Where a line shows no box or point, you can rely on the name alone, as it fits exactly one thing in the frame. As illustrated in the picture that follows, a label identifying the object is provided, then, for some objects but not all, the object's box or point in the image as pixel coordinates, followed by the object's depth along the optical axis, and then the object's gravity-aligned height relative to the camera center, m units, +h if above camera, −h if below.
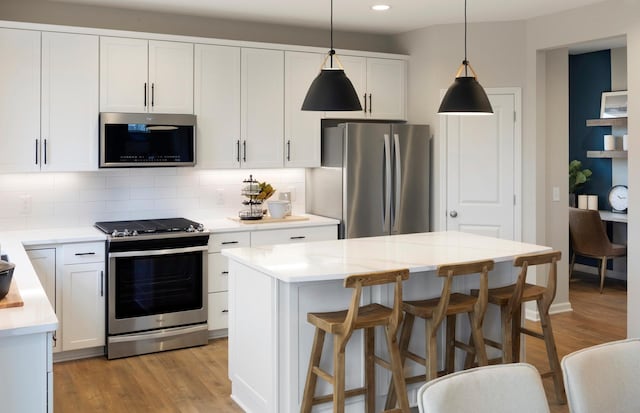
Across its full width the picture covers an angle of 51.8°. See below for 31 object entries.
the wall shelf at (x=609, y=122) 7.21 +0.97
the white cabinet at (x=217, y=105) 5.27 +0.83
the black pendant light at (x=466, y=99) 3.88 +0.65
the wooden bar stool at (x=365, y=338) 3.09 -0.64
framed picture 7.30 +1.17
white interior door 5.77 +0.33
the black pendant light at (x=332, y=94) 3.64 +0.63
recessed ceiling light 5.17 +1.60
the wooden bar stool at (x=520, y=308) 3.69 -0.58
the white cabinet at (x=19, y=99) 4.59 +0.76
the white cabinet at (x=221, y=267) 5.14 -0.46
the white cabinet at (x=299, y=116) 5.66 +0.80
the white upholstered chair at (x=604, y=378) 1.98 -0.52
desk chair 6.91 -0.33
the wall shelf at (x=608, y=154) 7.26 +0.61
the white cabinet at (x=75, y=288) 4.55 -0.57
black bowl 2.60 -0.28
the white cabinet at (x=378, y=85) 5.95 +1.14
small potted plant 7.66 +0.39
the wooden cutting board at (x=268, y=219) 5.47 -0.10
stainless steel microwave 4.88 +0.52
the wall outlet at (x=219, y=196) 5.71 +0.10
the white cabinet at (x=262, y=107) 5.46 +0.84
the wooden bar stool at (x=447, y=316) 3.36 -0.57
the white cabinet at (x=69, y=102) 4.73 +0.76
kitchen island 3.33 -0.47
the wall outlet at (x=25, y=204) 4.96 +0.02
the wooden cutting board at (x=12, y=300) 2.51 -0.36
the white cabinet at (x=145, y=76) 4.92 +1.01
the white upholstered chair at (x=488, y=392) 1.75 -0.51
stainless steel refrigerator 5.58 +0.26
